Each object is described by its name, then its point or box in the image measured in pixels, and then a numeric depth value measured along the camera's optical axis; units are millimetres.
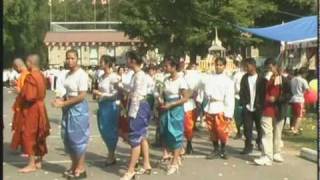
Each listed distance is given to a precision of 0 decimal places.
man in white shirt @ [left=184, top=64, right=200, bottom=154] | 11889
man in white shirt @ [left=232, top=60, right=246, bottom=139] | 14034
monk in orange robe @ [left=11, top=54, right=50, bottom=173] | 10469
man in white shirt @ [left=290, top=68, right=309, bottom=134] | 15820
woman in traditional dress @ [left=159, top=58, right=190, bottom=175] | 10414
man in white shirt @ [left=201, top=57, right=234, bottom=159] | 11633
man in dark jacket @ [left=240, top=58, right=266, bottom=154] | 12081
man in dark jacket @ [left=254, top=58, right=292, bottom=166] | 11141
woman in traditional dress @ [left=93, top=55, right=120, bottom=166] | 10734
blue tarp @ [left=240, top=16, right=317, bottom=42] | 19500
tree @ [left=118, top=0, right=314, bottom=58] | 32031
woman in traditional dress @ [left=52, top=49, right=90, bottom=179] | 9641
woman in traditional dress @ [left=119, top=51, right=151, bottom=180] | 9560
